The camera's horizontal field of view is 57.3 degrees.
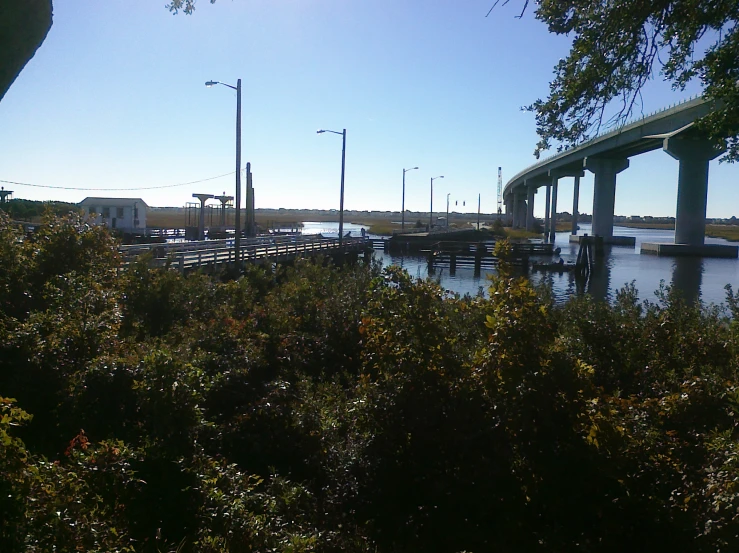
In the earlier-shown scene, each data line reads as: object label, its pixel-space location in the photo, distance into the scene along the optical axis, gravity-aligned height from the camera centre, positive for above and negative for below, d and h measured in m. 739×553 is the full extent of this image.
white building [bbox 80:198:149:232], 49.62 +0.26
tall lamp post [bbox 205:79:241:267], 24.53 +2.07
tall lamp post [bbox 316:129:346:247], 38.26 +3.48
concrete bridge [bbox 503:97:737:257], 56.88 +6.83
